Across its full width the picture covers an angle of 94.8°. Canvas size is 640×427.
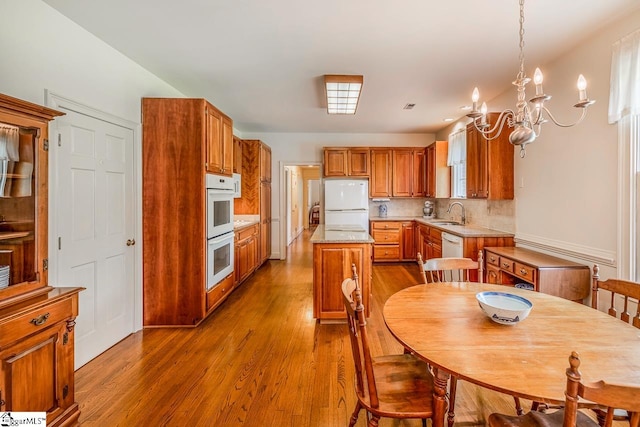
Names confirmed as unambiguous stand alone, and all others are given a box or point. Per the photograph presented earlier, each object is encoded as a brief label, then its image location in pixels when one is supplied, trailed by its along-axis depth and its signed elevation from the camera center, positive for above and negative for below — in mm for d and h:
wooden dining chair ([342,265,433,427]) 1286 -865
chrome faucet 5078 -142
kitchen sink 5125 -253
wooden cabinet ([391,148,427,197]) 5973 +730
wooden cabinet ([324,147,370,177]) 5883 +935
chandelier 1629 +511
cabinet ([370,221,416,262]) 5797 -594
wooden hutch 1430 -410
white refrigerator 5781 +134
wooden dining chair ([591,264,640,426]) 1503 -458
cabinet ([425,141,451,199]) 5359 +673
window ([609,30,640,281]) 2102 +474
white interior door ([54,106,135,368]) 2236 -146
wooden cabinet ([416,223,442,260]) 4539 -573
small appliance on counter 6133 -44
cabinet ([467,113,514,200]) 3525 +503
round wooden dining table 991 -557
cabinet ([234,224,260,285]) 4277 -701
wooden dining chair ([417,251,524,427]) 2164 -431
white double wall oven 3189 -243
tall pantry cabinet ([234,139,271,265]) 5363 +506
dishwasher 3725 -507
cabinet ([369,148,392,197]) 5938 +706
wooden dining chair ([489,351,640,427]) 742 -480
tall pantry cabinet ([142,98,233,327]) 3010 -13
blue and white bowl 1349 -496
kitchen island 3059 -639
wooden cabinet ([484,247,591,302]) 2494 -580
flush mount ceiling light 3242 +1427
